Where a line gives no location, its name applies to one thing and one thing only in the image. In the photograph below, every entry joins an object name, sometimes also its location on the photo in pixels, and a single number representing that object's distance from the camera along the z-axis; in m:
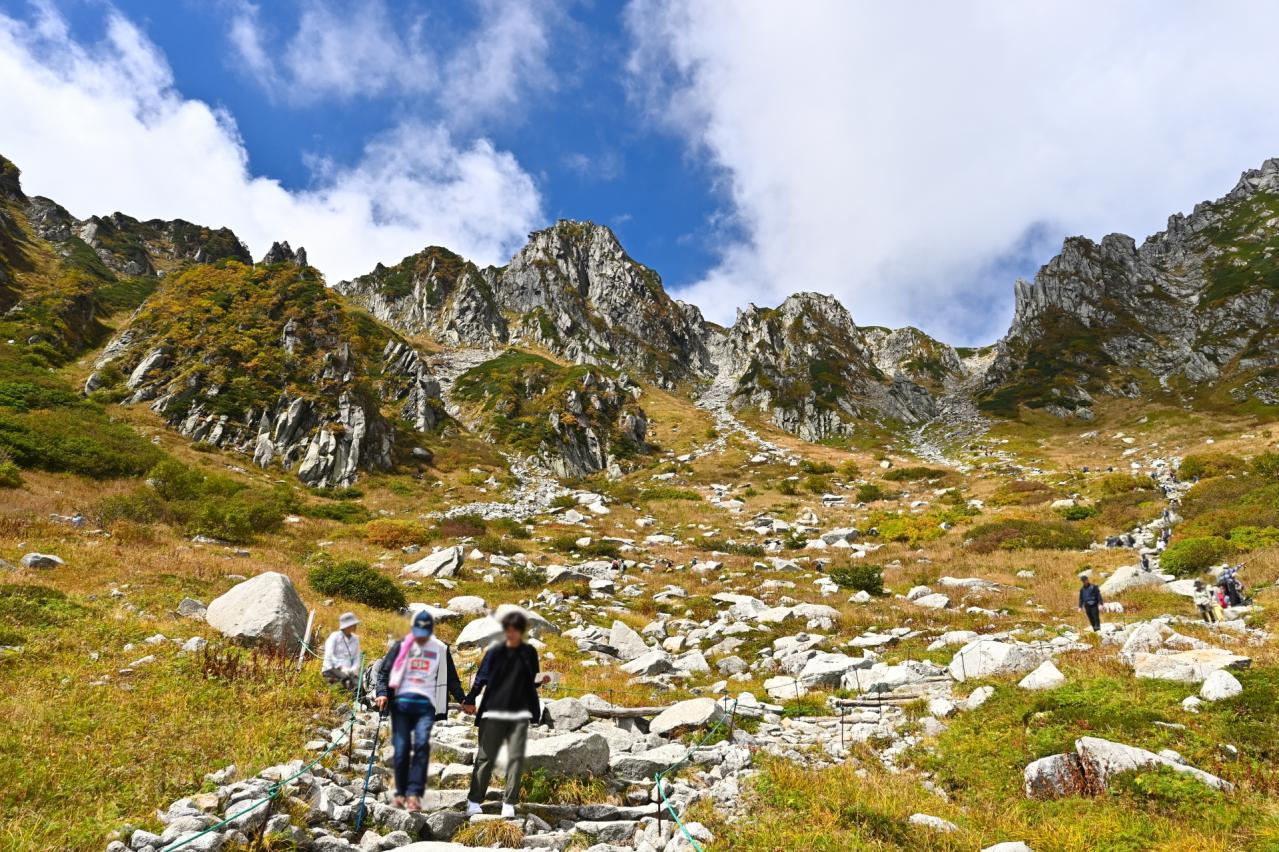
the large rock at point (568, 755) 7.38
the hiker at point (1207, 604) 13.77
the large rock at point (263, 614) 10.88
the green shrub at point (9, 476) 20.91
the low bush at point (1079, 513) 32.47
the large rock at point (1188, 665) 9.41
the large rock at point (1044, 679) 10.02
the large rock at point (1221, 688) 8.41
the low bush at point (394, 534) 28.48
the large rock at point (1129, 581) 18.72
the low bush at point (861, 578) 23.34
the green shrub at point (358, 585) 17.56
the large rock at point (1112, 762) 6.82
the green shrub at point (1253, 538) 19.34
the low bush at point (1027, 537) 27.53
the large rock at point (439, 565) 23.30
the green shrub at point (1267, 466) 27.55
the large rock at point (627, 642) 16.14
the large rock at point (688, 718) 9.69
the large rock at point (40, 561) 13.51
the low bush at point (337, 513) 32.62
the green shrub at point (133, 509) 19.81
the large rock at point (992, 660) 11.55
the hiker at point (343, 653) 8.76
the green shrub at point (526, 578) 23.73
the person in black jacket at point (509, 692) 5.35
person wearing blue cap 5.48
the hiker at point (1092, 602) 14.41
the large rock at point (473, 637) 14.76
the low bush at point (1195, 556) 19.20
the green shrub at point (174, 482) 25.31
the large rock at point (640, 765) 7.86
